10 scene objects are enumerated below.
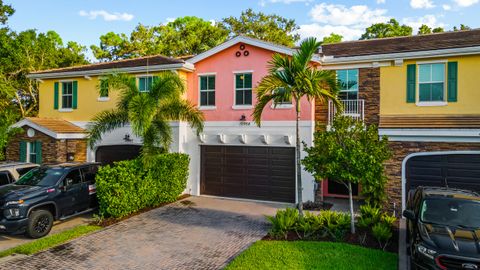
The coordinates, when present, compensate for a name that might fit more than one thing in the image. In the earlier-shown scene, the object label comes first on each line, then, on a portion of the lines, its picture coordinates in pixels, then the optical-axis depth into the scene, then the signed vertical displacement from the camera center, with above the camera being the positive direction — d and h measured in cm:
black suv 634 -196
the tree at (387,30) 3159 +961
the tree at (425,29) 2974 +897
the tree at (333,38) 3659 +1018
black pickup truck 948 -198
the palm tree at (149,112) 1180 +71
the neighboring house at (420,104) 1141 +114
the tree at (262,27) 3347 +1040
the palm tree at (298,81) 979 +150
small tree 898 -58
